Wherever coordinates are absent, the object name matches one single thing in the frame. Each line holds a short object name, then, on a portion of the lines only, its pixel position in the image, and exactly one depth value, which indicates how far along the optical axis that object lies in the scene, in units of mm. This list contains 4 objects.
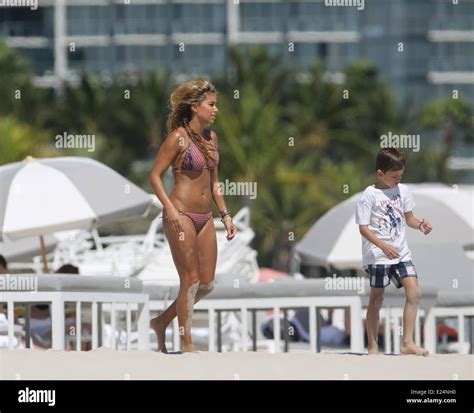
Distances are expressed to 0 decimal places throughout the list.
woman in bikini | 8508
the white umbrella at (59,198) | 12719
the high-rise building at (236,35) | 76625
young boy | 8930
